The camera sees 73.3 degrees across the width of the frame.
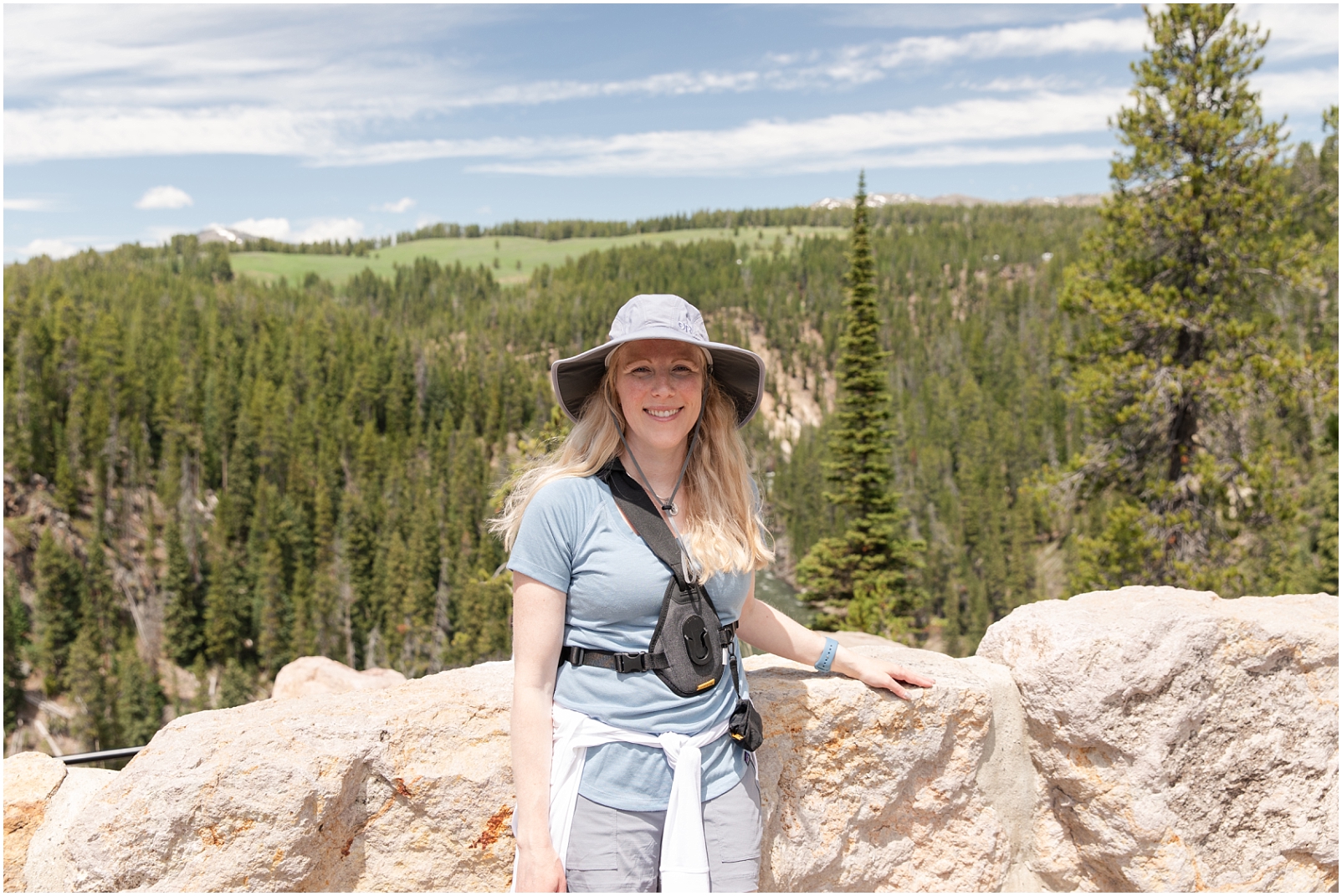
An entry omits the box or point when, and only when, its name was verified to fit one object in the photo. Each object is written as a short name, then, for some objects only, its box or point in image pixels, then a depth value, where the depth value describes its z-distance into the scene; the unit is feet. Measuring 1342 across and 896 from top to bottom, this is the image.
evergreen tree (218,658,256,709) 244.42
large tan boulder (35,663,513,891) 10.91
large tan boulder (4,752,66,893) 11.98
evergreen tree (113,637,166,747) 228.63
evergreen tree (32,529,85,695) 245.04
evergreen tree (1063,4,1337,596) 49.24
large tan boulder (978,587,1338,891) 14.02
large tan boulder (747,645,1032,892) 13.57
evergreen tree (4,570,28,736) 227.20
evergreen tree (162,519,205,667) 273.13
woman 9.86
